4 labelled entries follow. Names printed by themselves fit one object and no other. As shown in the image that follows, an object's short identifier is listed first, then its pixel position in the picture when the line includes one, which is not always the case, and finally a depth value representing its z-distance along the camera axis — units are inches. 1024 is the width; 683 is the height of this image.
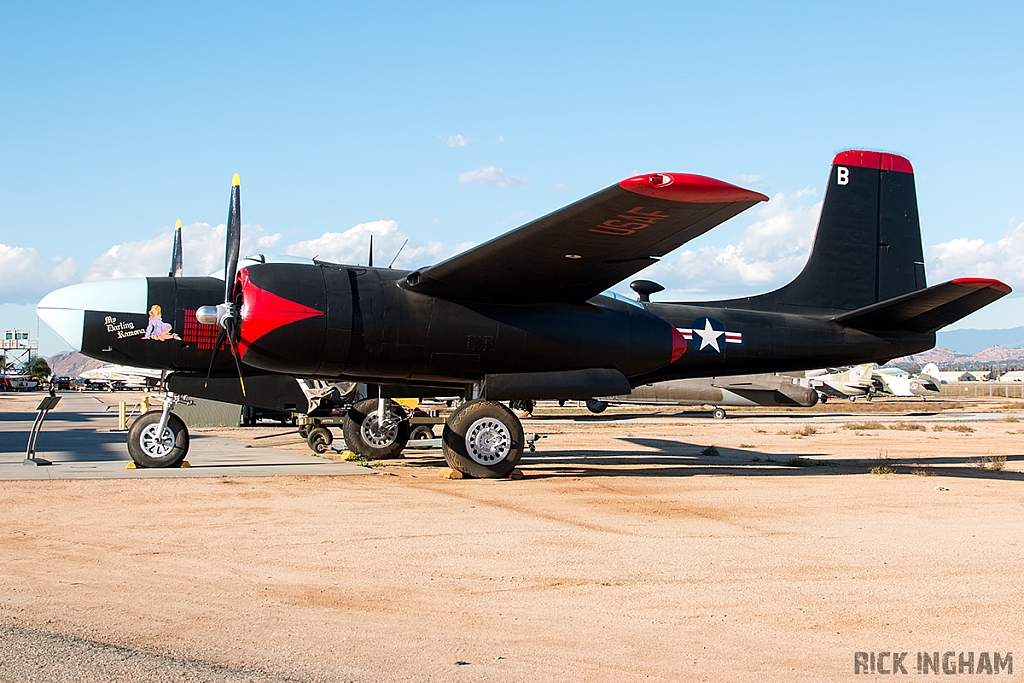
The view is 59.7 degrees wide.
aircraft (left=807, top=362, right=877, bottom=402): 2409.0
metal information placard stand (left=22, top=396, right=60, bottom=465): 600.7
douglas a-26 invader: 512.4
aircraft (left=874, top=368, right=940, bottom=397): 2706.7
